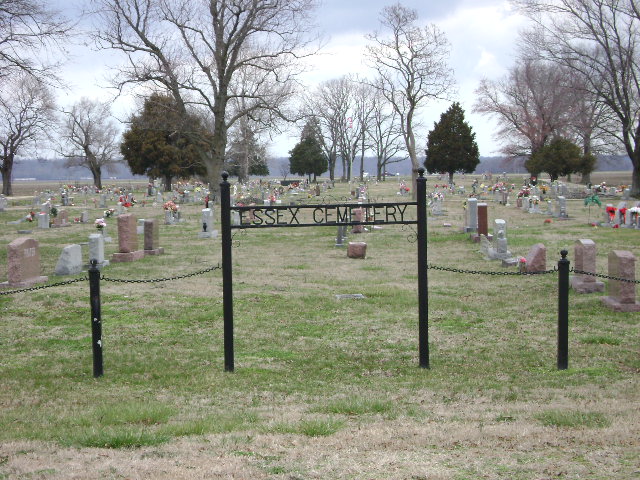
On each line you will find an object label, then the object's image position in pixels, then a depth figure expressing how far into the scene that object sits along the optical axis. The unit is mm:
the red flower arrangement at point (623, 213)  23969
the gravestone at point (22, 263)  13711
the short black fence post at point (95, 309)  7465
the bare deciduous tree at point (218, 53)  37375
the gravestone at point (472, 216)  23234
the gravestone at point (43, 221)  27828
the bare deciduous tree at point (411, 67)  45984
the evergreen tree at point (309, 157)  86000
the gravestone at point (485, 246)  18075
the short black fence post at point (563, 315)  7574
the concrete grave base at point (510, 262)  16062
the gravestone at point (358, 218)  24377
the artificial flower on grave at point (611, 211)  24455
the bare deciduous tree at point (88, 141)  74188
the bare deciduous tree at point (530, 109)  61531
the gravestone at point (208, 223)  24078
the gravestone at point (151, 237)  19125
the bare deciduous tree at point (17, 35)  17469
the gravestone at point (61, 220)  28625
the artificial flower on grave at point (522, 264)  14789
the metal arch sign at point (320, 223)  7313
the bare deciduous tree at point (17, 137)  58581
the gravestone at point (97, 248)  15828
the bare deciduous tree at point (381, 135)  86438
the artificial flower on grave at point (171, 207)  29948
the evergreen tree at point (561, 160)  48531
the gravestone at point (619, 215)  24172
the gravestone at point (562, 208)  28219
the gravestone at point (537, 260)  14594
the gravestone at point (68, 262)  15414
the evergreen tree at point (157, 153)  60625
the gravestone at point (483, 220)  20812
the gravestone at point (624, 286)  10952
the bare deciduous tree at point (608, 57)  36469
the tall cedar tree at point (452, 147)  63281
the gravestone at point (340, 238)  21156
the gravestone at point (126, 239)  17766
